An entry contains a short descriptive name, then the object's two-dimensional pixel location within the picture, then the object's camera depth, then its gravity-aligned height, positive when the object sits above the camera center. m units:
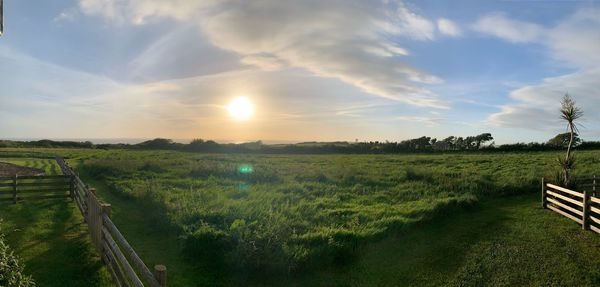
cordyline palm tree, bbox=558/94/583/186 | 16.31 +1.10
